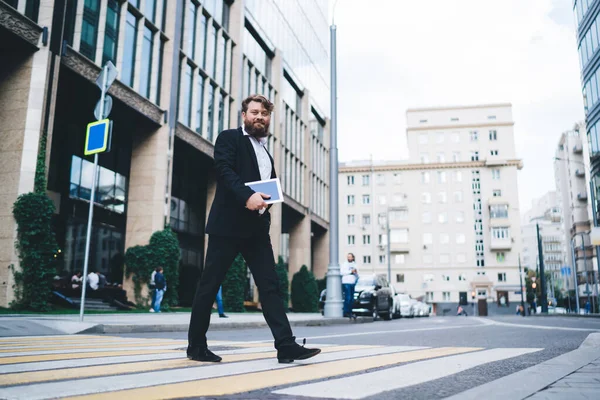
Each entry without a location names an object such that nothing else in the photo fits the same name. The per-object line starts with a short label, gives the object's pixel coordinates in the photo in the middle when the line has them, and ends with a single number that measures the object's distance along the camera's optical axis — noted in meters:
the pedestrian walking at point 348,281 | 17.44
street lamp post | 15.53
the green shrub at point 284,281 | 31.53
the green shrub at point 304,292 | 35.38
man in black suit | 3.68
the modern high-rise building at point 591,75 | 37.91
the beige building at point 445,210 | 70.88
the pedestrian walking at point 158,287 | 18.84
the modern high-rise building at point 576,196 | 75.12
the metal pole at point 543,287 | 39.57
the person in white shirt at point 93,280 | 21.73
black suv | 20.16
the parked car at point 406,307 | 32.78
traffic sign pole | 8.81
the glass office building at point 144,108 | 15.39
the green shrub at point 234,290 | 25.69
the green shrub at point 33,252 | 14.45
